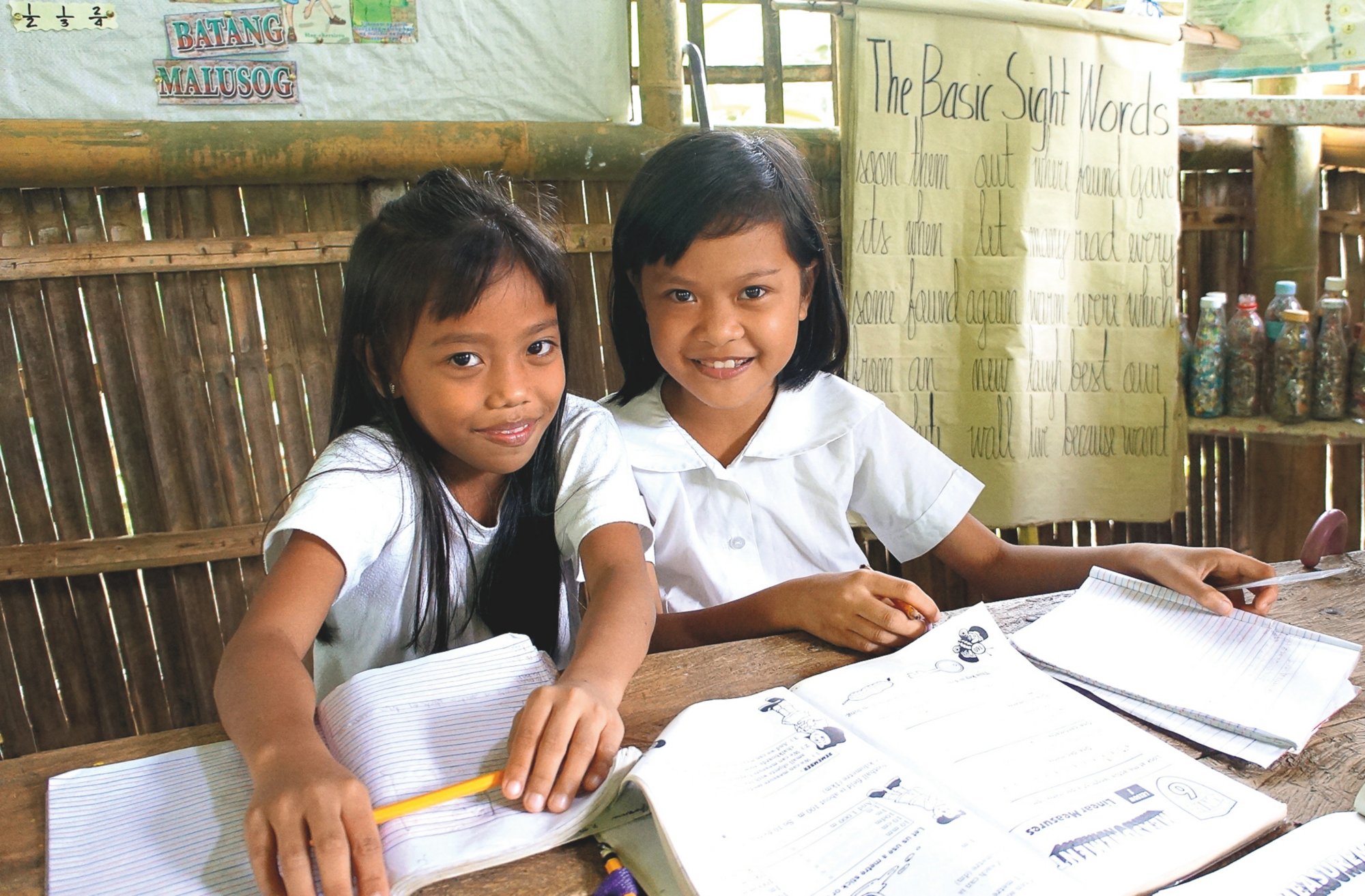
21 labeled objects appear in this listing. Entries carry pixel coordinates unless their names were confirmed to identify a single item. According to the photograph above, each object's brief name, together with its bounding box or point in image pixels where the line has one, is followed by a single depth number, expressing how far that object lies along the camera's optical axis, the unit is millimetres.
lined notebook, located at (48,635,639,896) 709
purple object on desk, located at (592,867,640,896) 681
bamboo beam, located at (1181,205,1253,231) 2625
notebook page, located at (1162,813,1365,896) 657
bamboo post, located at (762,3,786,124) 2801
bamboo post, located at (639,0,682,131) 2330
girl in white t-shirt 1094
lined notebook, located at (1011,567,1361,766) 879
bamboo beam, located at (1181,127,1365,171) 2443
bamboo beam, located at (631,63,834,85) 2855
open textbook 663
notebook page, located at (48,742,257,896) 714
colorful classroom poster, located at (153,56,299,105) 2123
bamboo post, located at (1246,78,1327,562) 2451
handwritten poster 2178
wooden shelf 2279
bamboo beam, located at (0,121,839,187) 2064
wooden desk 721
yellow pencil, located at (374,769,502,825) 723
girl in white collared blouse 1370
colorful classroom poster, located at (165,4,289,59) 2125
